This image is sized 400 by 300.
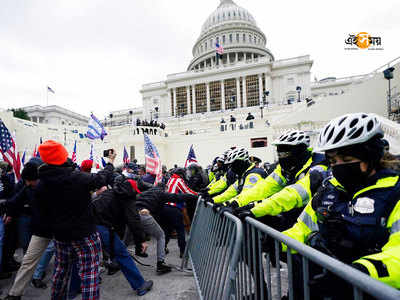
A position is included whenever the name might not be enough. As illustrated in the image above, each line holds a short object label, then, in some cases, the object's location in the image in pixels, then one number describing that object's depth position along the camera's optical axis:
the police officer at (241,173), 3.57
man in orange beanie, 2.53
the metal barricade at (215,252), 1.97
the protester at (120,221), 3.42
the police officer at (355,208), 1.12
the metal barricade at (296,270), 0.88
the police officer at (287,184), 2.36
